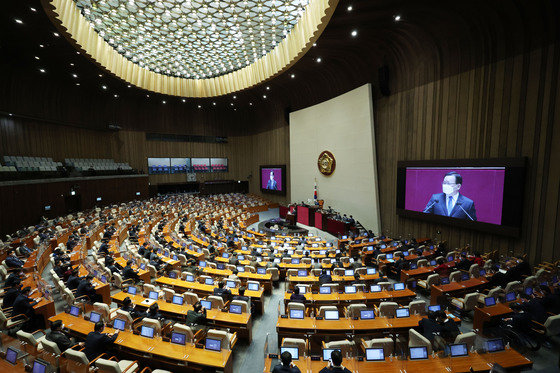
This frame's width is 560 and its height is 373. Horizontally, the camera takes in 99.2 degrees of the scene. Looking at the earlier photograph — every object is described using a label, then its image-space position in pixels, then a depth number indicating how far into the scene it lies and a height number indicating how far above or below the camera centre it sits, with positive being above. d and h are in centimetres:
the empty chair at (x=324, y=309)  571 -347
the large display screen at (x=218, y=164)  3469 +15
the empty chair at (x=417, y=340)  452 -346
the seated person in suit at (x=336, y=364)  356 -303
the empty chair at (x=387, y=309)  593 -358
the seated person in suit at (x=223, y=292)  673 -363
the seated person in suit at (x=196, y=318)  555 -356
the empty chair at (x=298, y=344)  460 -346
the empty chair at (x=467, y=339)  450 -329
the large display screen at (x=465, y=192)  987 -135
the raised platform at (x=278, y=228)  1841 -512
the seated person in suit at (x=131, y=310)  573 -354
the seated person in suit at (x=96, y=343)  473 -356
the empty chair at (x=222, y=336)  477 -343
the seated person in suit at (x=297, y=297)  627 -350
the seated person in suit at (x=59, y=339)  471 -346
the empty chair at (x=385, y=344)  462 -349
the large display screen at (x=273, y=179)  2788 -172
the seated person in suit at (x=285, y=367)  367 -316
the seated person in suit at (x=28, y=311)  630 -386
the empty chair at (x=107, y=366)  394 -332
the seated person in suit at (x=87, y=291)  702 -370
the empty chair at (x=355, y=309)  580 -350
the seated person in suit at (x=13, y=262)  917 -374
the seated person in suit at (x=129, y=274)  852 -388
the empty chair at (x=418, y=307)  596 -356
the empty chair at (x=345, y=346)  453 -346
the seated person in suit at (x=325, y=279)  782 -375
